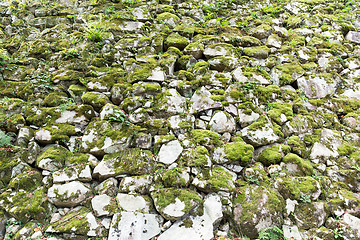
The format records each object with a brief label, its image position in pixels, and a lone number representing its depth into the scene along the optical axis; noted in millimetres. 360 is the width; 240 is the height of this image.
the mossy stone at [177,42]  5988
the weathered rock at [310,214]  3561
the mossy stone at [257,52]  6016
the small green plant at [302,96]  5391
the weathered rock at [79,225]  3234
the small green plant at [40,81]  4855
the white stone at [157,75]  5090
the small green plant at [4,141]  3951
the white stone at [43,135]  4145
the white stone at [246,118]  4660
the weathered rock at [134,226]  3275
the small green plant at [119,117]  4324
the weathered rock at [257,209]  3457
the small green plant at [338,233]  3393
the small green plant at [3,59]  5051
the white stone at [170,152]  4000
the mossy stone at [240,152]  4102
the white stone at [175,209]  3410
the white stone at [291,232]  3365
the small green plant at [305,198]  3750
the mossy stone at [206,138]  4219
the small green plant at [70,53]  5357
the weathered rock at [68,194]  3516
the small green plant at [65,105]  4524
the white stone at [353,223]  3420
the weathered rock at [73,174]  3703
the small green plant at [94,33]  5656
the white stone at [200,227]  3300
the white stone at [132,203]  3523
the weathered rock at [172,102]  4652
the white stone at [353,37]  6905
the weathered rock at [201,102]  4727
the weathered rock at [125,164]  3836
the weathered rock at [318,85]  5508
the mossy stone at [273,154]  4195
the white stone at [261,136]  4406
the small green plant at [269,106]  5005
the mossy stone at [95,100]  4648
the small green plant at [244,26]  6728
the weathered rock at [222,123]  4527
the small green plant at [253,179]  3921
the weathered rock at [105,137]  4098
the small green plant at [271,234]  3295
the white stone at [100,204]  3441
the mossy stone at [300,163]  4129
